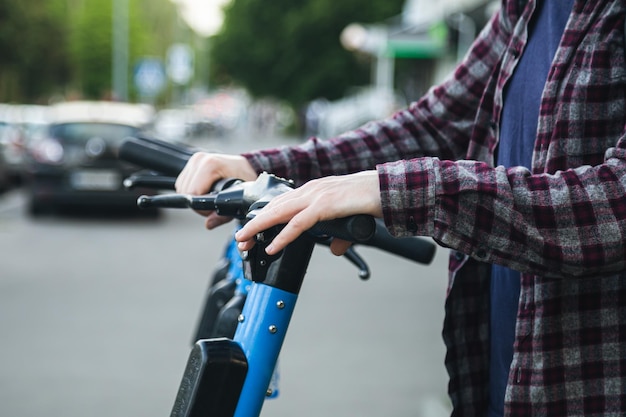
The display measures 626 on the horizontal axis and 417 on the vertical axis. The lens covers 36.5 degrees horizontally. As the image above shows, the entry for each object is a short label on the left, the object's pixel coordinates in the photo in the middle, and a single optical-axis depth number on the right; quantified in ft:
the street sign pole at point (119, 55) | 110.21
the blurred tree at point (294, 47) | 134.21
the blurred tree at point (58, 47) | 146.20
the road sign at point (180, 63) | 112.98
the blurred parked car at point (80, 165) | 41.32
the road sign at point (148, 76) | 93.81
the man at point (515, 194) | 3.97
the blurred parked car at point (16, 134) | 61.72
